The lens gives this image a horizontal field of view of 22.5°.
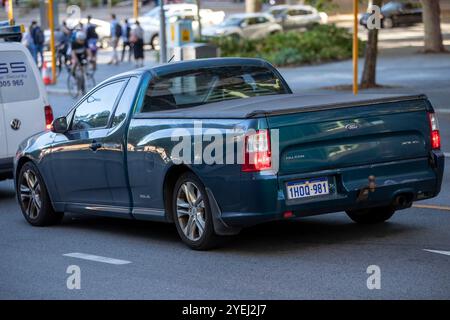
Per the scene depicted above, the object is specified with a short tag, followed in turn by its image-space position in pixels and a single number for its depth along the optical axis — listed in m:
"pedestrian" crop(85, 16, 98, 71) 35.38
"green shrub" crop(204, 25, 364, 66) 39.09
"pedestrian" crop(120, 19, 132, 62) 45.15
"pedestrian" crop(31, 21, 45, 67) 41.03
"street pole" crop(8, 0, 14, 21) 33.87
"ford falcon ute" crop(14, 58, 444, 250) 9.01
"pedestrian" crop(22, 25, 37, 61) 40.74
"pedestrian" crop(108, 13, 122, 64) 44.81
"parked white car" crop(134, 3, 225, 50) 53.12
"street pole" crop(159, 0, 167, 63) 29.17
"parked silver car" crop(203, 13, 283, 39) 50.97
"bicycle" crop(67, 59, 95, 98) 30.94
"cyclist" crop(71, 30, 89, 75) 30.78
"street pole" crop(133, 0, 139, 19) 54.04
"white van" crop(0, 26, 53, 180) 14.06
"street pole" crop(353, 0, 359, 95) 23.66
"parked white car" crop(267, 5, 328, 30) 55.81
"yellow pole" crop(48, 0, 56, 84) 34.75
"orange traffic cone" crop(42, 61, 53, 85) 37.06
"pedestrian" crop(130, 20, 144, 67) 40.28
